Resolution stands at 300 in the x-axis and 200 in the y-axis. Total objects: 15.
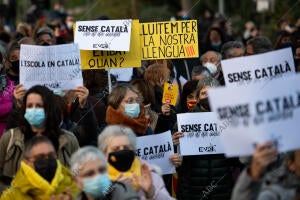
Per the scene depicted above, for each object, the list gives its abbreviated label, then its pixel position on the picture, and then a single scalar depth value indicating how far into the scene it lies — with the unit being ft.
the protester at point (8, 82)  48.83
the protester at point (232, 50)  66.08
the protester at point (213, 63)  62.84
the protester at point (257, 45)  67.64
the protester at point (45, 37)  68.30
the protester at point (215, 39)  84.60
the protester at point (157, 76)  56.77
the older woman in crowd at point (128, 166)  34.53
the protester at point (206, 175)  46.12
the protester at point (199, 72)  58.22
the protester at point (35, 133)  39.79
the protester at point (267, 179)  29.81
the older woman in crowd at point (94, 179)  33.03
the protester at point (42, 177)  35.54
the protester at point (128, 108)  42.45
